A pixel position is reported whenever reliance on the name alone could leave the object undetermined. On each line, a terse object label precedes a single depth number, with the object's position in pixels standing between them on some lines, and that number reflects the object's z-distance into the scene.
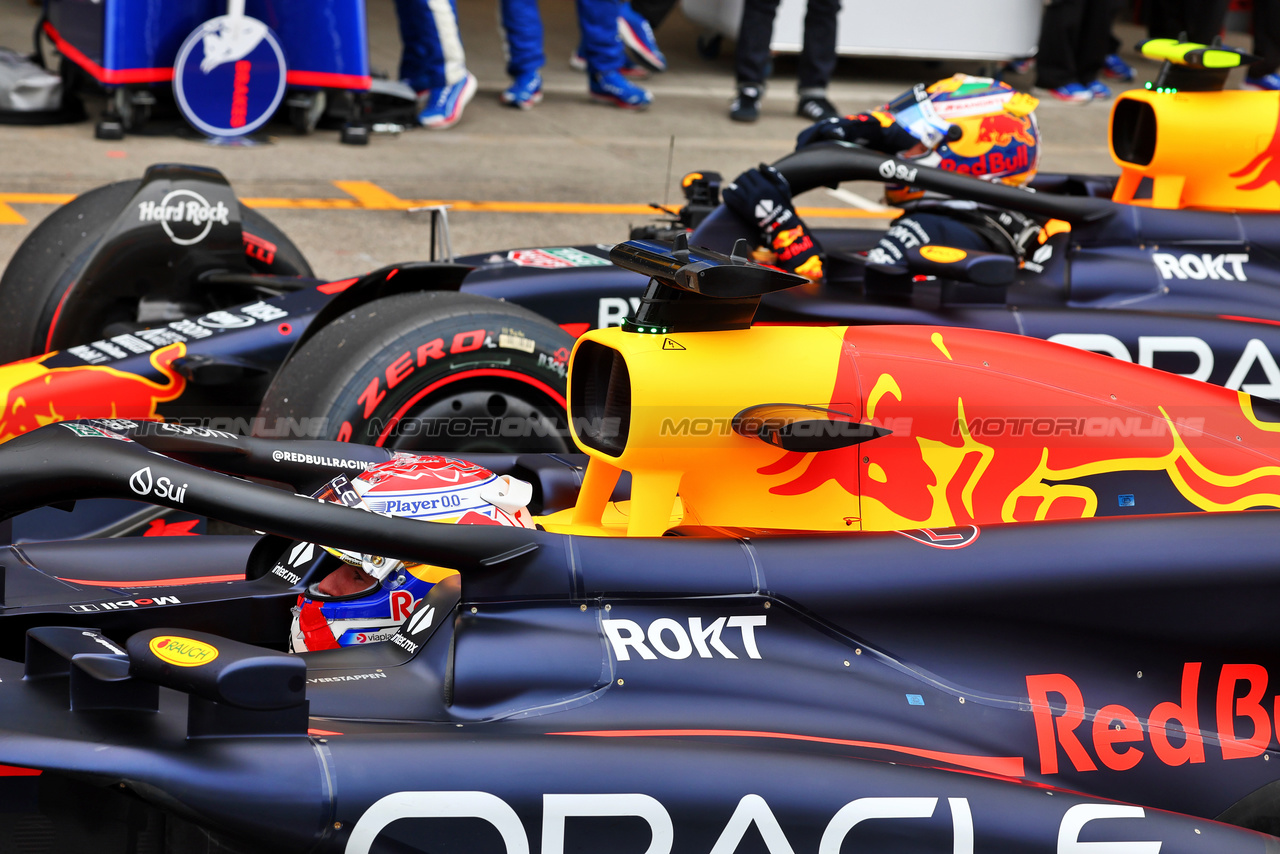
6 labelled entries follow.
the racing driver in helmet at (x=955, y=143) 8.16
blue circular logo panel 16.00
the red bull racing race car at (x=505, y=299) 6.24
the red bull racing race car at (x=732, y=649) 3.56
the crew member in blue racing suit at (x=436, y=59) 18.48
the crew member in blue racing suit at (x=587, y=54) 19.45
